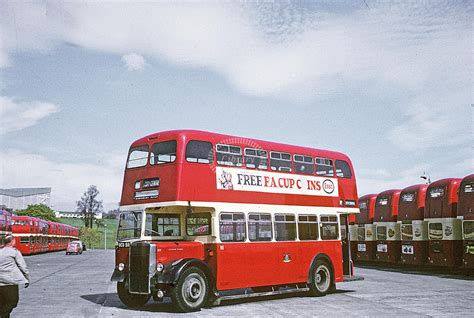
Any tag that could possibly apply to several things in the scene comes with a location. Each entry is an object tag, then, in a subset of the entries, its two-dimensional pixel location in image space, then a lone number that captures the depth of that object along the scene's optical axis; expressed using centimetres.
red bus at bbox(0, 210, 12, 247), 3807
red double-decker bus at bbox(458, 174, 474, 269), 2184
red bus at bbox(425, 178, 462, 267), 2355
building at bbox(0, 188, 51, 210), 13812
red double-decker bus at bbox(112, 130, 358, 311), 1279
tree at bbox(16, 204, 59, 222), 10825
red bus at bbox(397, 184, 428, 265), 2602
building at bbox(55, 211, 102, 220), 17188
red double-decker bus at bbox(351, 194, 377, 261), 3070
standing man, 888
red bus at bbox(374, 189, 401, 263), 2850
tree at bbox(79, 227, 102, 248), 10694
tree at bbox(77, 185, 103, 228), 11769
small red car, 5889
